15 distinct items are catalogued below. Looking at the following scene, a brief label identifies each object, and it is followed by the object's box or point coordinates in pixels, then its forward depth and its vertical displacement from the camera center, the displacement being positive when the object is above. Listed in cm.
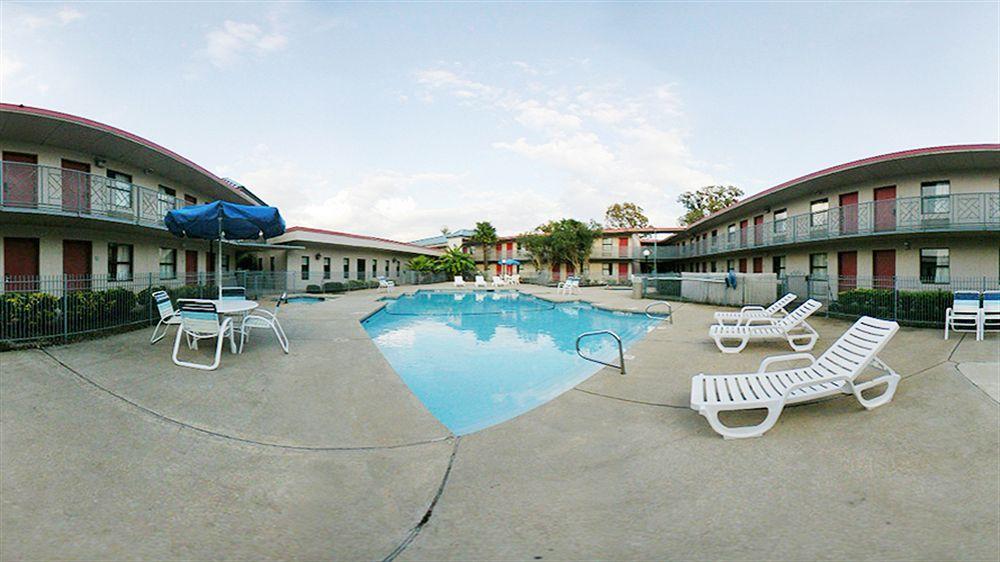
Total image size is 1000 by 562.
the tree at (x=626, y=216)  6171 +901
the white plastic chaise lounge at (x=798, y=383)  416 -121
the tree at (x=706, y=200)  5138 +981
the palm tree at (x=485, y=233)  5503 +575
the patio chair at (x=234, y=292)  1173 -45
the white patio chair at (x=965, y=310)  894 -71
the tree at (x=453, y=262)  4484 +161
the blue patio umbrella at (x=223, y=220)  797 +110
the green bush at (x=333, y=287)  3014 -73
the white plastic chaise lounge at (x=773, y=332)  850 -114
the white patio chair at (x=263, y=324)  796 -91
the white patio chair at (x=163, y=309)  805 -62
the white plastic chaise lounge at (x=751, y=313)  1073 -98
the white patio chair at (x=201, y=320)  669 -71
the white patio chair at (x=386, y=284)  3612 -62
